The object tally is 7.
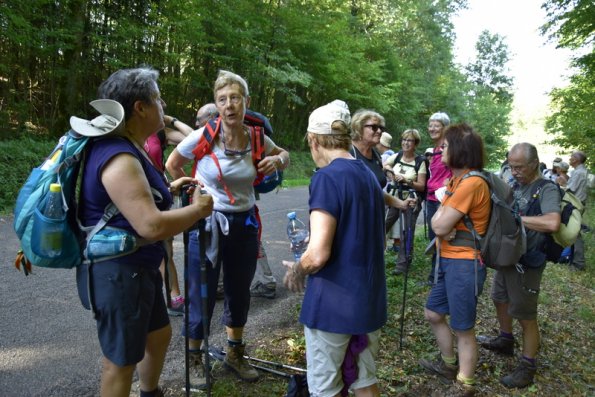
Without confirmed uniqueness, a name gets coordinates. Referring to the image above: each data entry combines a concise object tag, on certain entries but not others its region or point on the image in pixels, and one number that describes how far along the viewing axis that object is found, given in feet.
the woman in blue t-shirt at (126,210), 6.13
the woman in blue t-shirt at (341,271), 6.91
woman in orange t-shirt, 9.63
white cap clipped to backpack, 6.23
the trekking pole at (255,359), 10.61
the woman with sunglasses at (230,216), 9.66
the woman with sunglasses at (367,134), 14.02
